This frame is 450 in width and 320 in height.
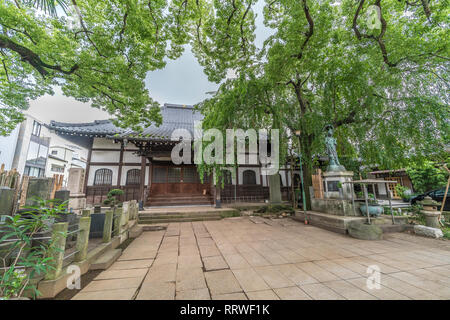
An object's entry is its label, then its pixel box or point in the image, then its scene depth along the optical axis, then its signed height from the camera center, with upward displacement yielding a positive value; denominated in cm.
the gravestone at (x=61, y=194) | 363 -16
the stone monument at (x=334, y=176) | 546 +31
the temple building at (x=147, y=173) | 862 +85
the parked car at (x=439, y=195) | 706 -50
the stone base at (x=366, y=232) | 398 -118
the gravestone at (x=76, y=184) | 587 +11
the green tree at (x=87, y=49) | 430 +412
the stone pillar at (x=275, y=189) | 914 -20
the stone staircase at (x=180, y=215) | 636 -121
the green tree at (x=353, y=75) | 476 +367
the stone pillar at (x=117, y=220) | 396 -83
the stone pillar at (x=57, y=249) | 196 -78
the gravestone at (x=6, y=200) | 257 -21
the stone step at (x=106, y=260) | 262 -128
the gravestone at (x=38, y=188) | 301 -1
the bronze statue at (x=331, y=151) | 576 +125
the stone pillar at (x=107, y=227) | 341 -86
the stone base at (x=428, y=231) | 400 -121
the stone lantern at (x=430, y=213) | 441 -77
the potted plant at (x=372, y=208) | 470 -70
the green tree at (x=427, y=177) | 932 +43
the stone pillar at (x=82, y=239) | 251 -83
